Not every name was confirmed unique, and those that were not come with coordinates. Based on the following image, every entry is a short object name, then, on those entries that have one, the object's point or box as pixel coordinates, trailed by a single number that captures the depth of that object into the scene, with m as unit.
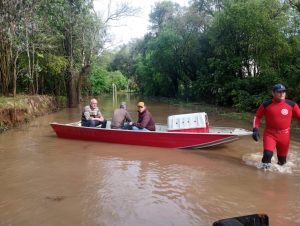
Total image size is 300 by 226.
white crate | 6.95
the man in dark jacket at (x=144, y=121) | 7.29
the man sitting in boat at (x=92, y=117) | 8.11
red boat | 6.75
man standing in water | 4.81
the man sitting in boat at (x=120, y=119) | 7.60
